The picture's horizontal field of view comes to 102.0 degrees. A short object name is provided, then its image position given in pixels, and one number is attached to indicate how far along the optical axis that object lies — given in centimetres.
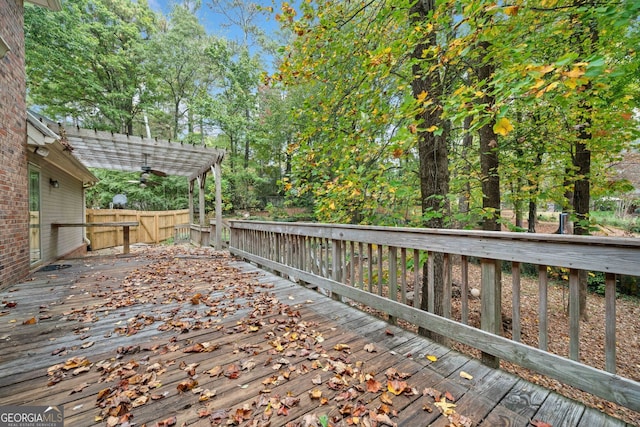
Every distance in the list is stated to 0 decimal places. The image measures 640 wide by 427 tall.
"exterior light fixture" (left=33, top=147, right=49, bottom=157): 471
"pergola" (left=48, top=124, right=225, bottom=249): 604
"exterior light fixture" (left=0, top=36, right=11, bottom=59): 240
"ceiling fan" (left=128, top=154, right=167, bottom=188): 779
